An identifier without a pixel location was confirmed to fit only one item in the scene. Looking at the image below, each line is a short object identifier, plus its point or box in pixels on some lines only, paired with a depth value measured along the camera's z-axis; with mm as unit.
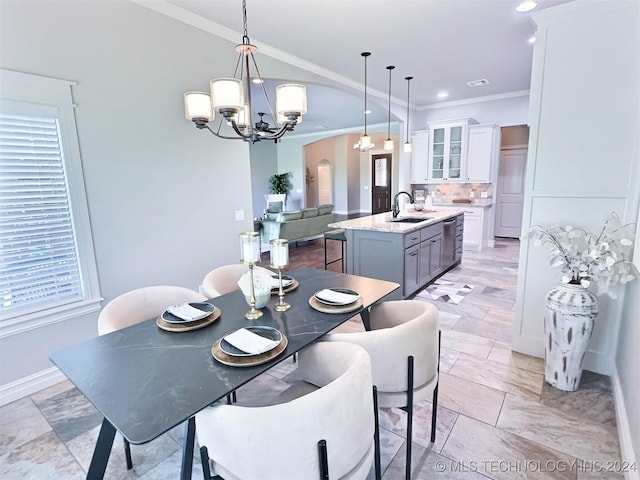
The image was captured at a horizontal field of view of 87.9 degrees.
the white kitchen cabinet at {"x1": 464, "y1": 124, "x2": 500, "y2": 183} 6233
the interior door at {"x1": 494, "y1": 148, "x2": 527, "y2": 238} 7480
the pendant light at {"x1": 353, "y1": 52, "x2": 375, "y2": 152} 4762
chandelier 1854
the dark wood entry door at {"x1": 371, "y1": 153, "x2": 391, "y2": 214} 12492
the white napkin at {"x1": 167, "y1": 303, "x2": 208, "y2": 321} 1640
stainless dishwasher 4764
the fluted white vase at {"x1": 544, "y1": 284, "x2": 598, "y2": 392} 2156
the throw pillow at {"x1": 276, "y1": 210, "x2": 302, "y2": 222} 6328
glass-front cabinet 6418
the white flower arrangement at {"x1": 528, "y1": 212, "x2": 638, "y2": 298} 2102
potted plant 11070
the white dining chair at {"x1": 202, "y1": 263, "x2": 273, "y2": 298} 2205
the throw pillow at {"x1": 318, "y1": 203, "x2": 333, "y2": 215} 7168
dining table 1024
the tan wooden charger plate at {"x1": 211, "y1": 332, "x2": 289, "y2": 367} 1251
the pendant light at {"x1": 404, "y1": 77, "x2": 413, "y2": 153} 5284
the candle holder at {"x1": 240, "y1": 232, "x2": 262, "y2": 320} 1611
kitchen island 3641
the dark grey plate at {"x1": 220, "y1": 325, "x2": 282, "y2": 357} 1295
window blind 2156
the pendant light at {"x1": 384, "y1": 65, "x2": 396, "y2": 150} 5199
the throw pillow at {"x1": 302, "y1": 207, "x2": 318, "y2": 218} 6716
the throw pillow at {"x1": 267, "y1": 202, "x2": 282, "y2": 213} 8188
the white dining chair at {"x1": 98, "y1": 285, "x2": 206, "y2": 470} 1721
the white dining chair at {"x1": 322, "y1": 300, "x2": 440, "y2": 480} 1467
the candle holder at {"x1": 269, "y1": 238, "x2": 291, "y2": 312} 1717
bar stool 4889
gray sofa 6375
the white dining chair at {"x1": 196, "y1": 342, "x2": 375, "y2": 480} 1004
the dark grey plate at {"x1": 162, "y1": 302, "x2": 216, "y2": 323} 1616
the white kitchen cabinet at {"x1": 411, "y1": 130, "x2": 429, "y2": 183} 6910
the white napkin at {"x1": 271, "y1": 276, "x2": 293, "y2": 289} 2043
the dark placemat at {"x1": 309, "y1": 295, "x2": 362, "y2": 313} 1717
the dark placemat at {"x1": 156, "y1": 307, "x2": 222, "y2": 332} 1558
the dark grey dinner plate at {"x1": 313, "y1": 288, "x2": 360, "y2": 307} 1771
